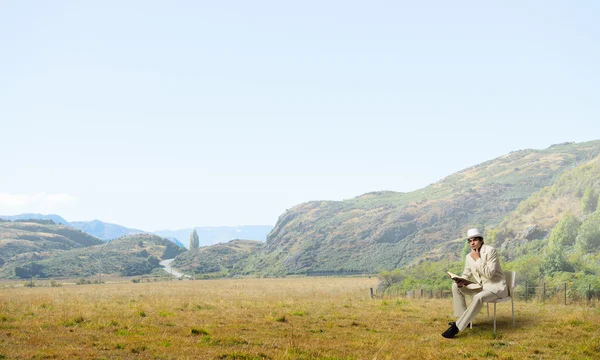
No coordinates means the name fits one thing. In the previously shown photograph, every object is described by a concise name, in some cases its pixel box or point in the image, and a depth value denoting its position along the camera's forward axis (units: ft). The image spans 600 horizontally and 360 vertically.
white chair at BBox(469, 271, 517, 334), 39.60
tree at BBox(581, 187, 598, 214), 262.02
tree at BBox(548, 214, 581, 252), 217.97
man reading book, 38.14
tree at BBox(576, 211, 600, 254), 202.21
